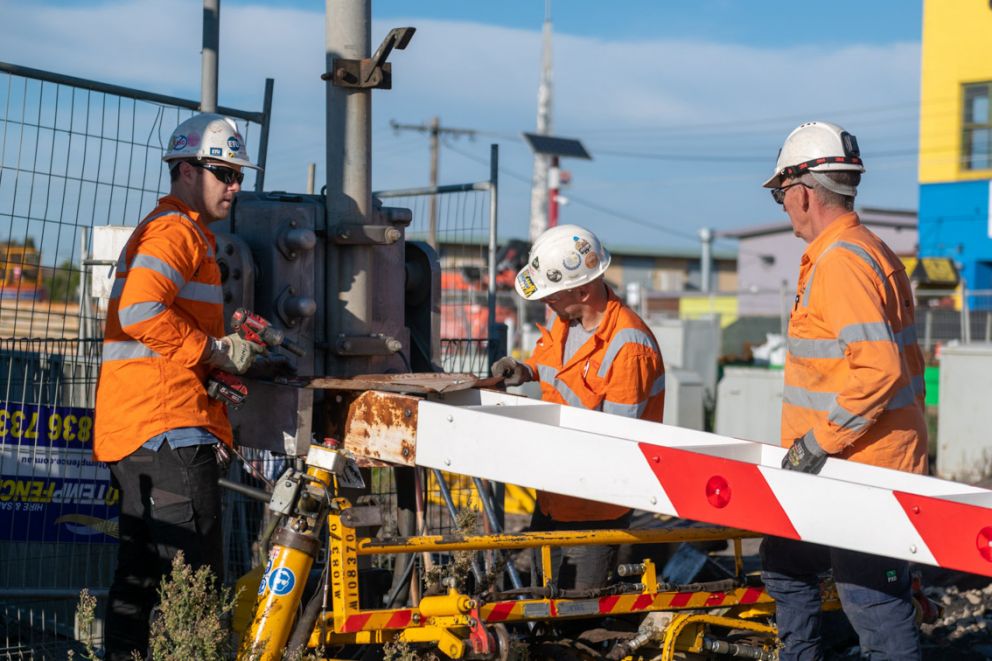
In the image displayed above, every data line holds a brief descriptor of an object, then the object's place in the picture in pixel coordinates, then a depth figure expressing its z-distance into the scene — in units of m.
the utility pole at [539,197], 33.75
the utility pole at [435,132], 43.59
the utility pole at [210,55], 6.35
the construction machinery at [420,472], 3.61
